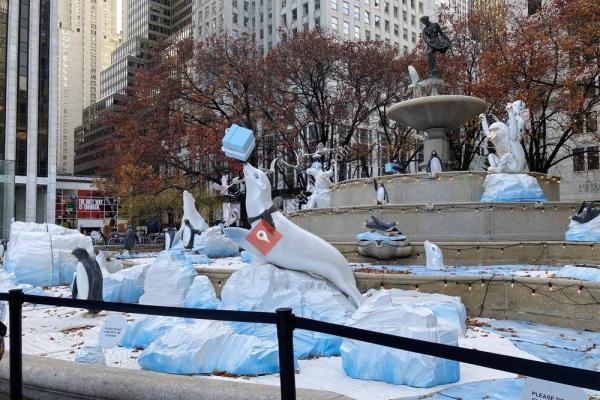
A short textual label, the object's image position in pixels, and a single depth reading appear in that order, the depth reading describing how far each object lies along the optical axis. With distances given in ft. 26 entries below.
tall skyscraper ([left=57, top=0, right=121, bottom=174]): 490.49
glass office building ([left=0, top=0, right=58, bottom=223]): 164.14
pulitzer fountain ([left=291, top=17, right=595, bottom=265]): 41.83
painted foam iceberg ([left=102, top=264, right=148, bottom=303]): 32.96
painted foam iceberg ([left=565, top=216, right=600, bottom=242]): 41.52
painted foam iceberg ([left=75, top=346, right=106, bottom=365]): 17.15
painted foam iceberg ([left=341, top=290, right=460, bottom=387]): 16.10
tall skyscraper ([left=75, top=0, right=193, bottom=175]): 308.60
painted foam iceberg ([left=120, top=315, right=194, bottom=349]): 20.75
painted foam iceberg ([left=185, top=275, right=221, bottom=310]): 26.89
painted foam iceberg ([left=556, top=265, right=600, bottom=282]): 28.66
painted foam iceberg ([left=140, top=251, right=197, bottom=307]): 29.14
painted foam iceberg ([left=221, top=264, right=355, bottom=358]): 22.93
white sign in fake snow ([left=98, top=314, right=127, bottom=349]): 16.71
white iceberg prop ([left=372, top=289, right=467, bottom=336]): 22.69
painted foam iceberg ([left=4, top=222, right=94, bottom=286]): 41.65
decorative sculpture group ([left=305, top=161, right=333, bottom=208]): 69.51
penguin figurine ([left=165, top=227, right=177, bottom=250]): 64.17
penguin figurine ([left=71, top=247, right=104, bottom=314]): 29.96
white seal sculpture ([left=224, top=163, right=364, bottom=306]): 23.29
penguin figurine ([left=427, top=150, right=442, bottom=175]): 61.53
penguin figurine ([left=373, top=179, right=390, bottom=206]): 53.72
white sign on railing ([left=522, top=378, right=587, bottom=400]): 6.70
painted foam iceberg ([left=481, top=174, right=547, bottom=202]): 51.16
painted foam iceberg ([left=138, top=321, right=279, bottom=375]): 17.07
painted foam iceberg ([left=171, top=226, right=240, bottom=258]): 56.08
